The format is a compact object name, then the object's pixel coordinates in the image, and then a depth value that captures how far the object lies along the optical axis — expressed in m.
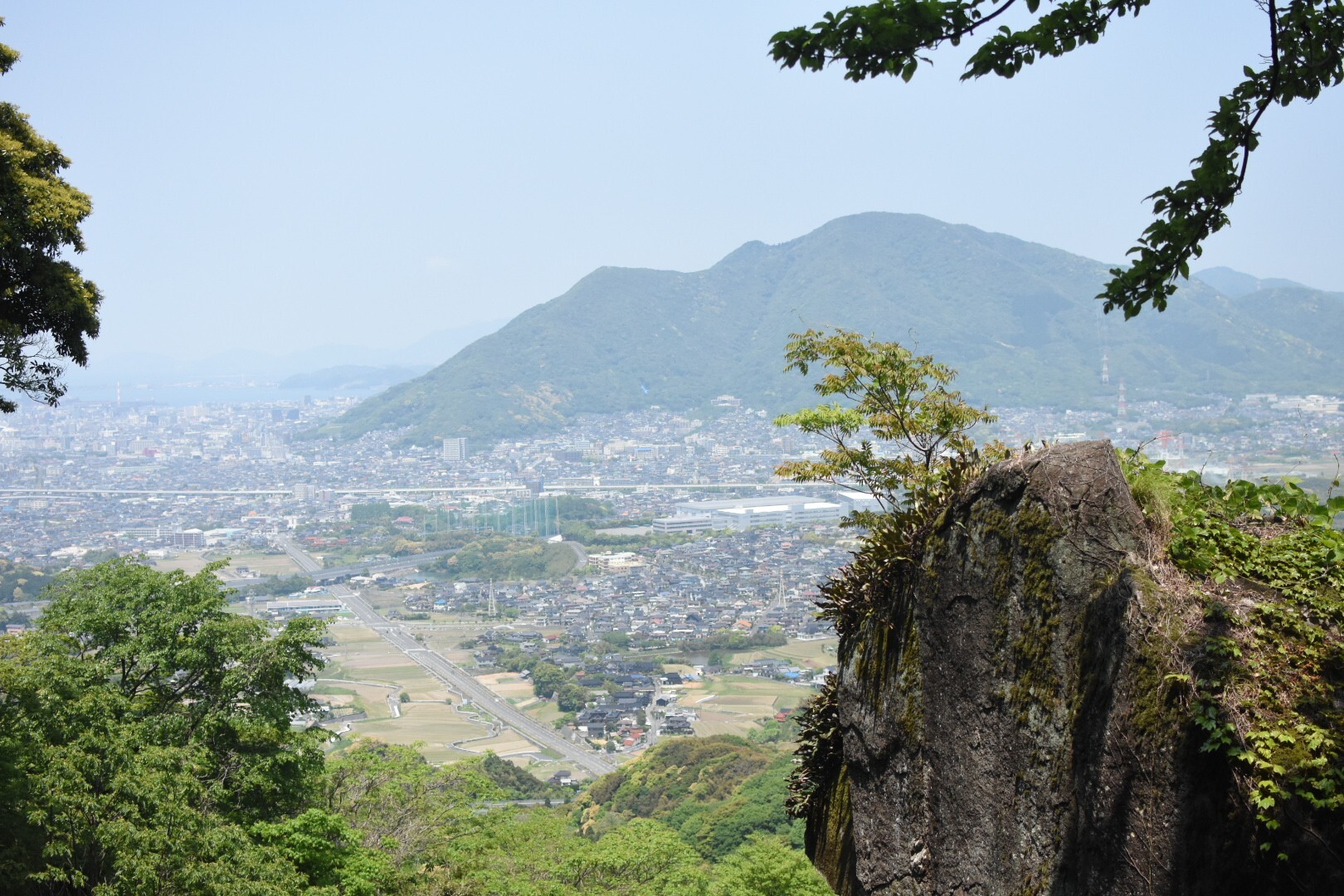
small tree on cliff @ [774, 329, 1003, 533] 8.05
